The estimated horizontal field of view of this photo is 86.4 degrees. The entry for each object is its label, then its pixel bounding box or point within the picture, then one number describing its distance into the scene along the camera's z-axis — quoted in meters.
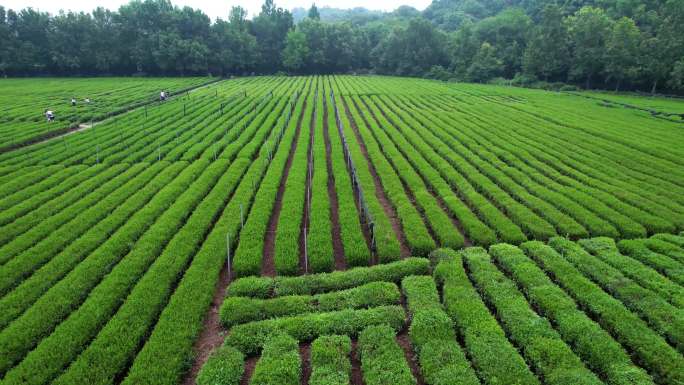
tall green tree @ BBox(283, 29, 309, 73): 113.69
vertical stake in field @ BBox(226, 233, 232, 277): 13.87
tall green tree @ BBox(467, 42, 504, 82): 94.12
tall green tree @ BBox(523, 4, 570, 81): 81.83
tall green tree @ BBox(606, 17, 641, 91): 68.06
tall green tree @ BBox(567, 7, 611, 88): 74.75
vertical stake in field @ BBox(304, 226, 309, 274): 14.13
